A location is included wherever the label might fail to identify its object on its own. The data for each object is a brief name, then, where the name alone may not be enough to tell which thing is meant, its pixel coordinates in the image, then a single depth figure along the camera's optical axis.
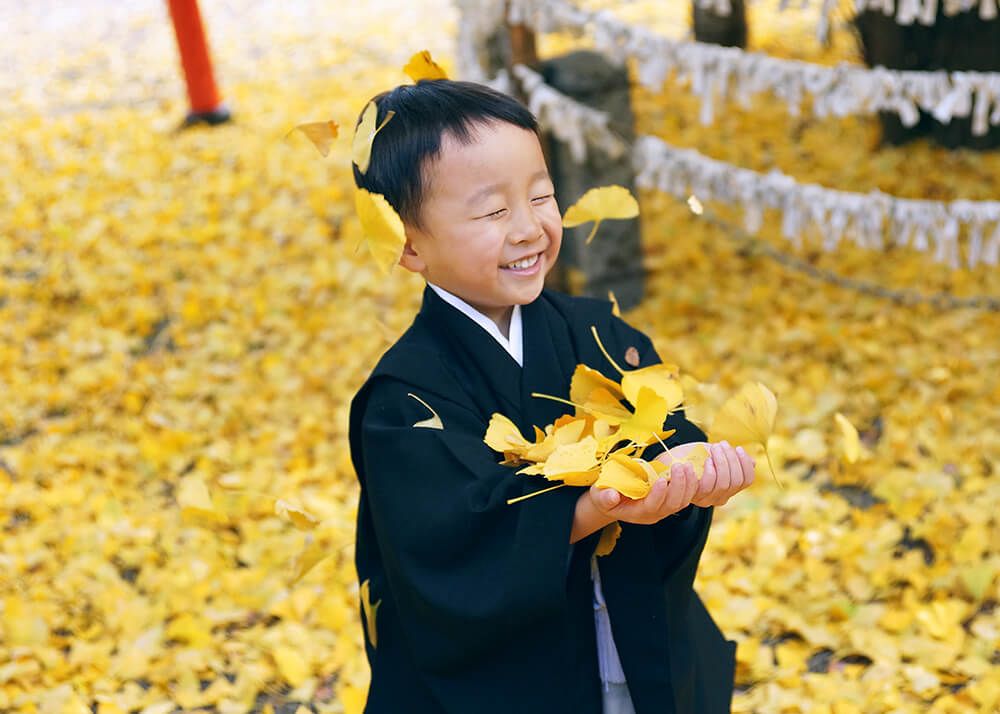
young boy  1.55
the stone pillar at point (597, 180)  4.23
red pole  6.53
